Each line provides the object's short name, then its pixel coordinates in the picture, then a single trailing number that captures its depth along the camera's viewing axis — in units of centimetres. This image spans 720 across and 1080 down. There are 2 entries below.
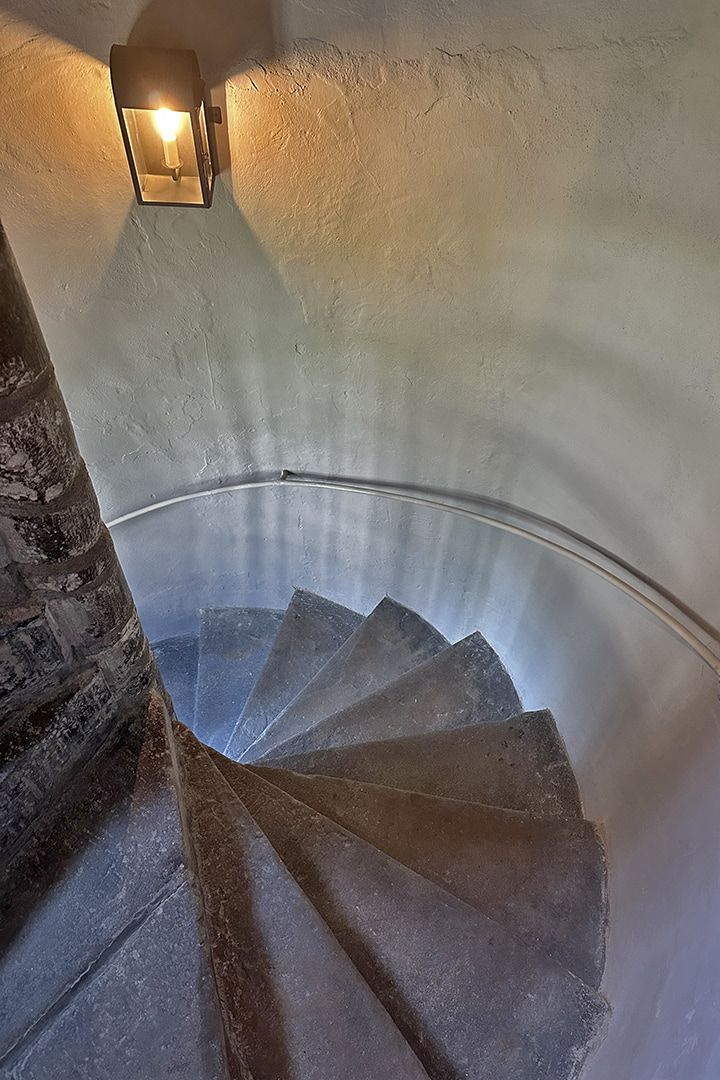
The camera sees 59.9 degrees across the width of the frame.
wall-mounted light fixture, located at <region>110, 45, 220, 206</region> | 171
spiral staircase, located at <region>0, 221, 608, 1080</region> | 146
